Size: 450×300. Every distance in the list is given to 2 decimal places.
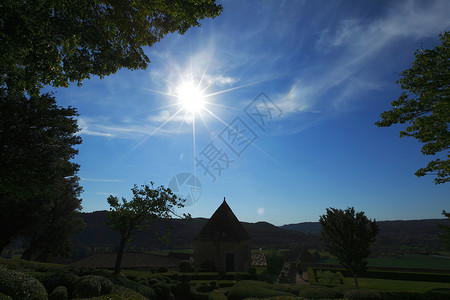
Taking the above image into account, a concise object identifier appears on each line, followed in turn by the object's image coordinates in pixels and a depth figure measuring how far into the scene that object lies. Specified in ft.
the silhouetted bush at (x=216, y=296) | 48.47
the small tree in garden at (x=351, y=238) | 55.67
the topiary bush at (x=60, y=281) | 31.86
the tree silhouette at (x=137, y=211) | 66.95
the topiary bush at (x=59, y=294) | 26.83
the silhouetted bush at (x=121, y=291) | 32.32
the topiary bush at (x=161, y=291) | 50.60
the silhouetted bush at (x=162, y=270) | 88.38
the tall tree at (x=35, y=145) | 46.83
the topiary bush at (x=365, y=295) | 40.06
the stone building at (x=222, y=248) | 102.37
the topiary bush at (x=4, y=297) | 17.15
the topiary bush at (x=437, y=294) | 42.68
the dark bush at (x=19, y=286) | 19.75
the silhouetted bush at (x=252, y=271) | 89.32
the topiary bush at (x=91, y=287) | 28.66
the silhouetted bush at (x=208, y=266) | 98.11
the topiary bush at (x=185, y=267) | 91.45
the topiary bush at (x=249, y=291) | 42.39
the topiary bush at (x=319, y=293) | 43.88
